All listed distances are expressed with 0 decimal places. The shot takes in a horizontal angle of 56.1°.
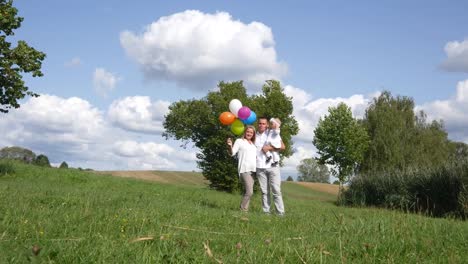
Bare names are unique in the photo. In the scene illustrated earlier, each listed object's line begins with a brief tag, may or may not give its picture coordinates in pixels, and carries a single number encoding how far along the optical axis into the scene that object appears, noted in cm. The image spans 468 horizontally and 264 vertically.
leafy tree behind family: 3956
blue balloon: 1262
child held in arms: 1027
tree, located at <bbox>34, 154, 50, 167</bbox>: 5458
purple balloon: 1250
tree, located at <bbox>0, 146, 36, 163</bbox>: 5814
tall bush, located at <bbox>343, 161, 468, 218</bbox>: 2380
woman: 1040
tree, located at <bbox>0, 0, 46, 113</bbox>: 2034
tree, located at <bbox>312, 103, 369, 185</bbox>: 4762
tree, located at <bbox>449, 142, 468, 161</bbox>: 8161
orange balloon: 1265
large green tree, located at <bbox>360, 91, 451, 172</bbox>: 4944
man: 1021
